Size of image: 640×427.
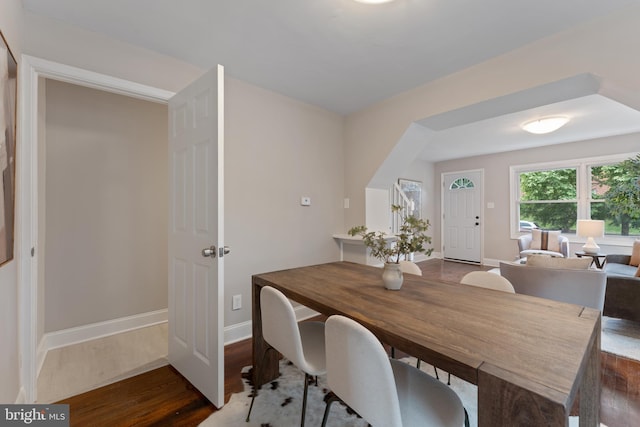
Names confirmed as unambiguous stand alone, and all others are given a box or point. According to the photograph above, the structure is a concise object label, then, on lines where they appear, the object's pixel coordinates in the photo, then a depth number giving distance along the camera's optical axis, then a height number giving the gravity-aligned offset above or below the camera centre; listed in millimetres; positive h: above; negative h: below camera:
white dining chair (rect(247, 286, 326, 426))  1226 -571
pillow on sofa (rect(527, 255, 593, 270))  2348 -426
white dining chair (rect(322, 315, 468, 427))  847 -581
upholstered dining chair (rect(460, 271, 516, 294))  1562 -400
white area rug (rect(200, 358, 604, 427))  1500 -1117
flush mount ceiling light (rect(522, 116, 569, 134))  3541 +1141
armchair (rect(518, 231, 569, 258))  4629 -599
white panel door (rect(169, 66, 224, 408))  1624 -129
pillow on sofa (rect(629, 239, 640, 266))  3463 -530
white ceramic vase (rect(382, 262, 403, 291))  1491 -340
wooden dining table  686 -414
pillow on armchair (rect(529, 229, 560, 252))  4723 -474
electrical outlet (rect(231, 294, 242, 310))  2547 -810
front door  6062 -49
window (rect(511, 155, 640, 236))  4523 +316
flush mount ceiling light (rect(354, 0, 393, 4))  1564 +1187
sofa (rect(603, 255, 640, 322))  2434 -756
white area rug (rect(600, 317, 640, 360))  2254 -1111
